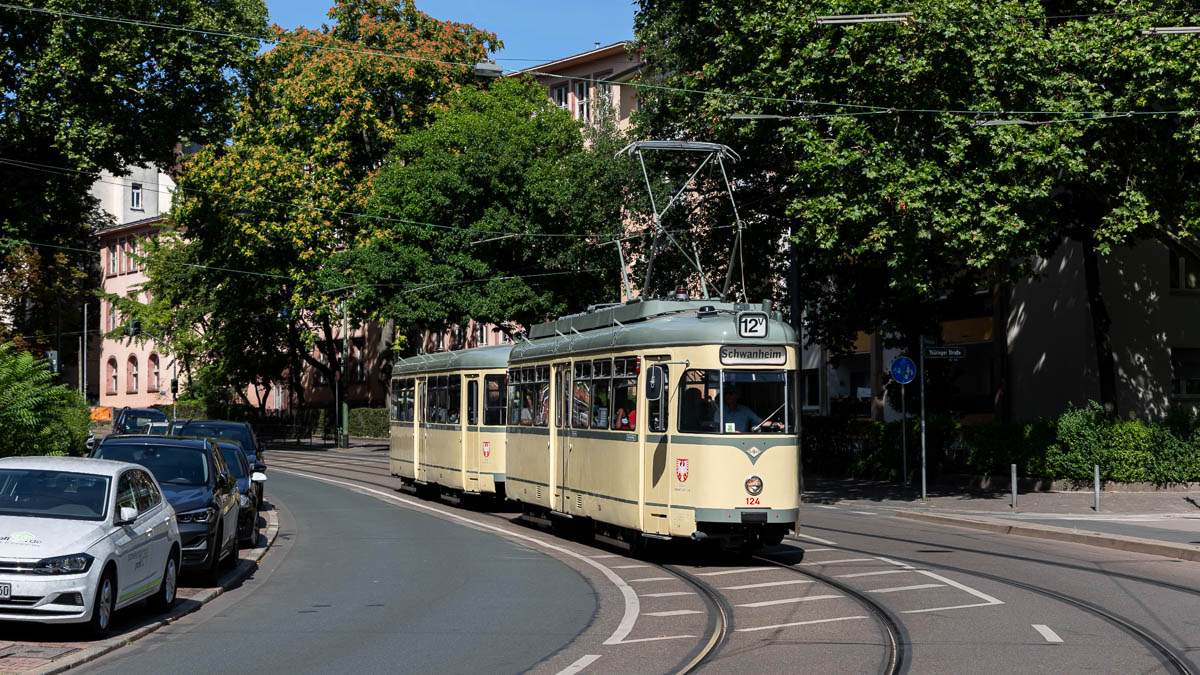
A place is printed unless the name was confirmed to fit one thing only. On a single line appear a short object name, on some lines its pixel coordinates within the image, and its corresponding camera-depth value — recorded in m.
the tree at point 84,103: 40.62
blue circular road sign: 27.69
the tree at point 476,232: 47.72
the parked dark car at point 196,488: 14.88
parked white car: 10.70
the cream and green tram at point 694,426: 16.28
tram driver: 16.44
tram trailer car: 25.66
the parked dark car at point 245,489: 18.72
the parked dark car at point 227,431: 27.89
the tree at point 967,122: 23.88
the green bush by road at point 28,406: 20.17
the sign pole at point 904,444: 30.72
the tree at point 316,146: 52.84
